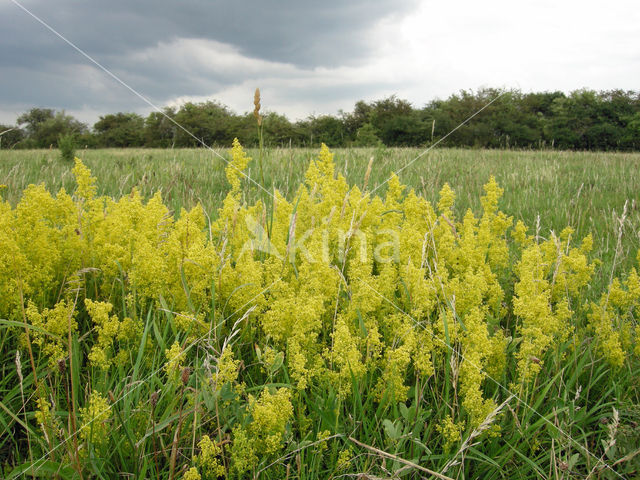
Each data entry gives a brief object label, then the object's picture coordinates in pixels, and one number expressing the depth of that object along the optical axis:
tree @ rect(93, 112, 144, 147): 41.84
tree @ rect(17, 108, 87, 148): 30.91
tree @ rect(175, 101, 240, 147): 28.92
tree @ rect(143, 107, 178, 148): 32.11
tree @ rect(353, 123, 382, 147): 29.60
